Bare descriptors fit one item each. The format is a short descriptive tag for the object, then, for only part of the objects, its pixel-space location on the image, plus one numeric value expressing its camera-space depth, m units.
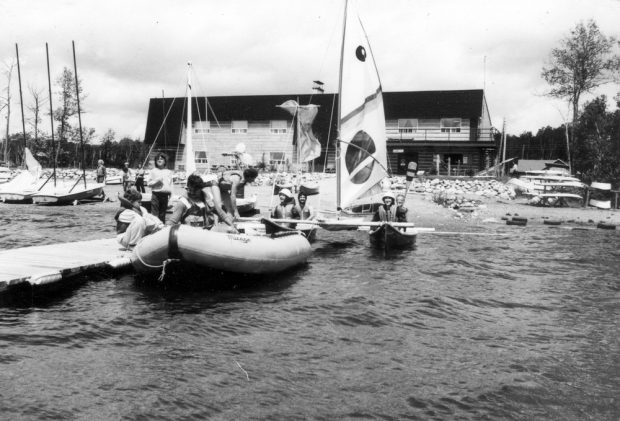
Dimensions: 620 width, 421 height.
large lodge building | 44.41
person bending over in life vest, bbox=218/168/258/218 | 11.93
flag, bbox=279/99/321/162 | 21.45
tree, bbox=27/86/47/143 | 50.09
